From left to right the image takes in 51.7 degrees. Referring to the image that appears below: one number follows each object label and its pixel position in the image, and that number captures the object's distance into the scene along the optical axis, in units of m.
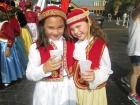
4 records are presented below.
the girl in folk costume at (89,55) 1.13
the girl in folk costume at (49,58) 1.11
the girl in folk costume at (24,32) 3.46
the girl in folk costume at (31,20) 4.00
